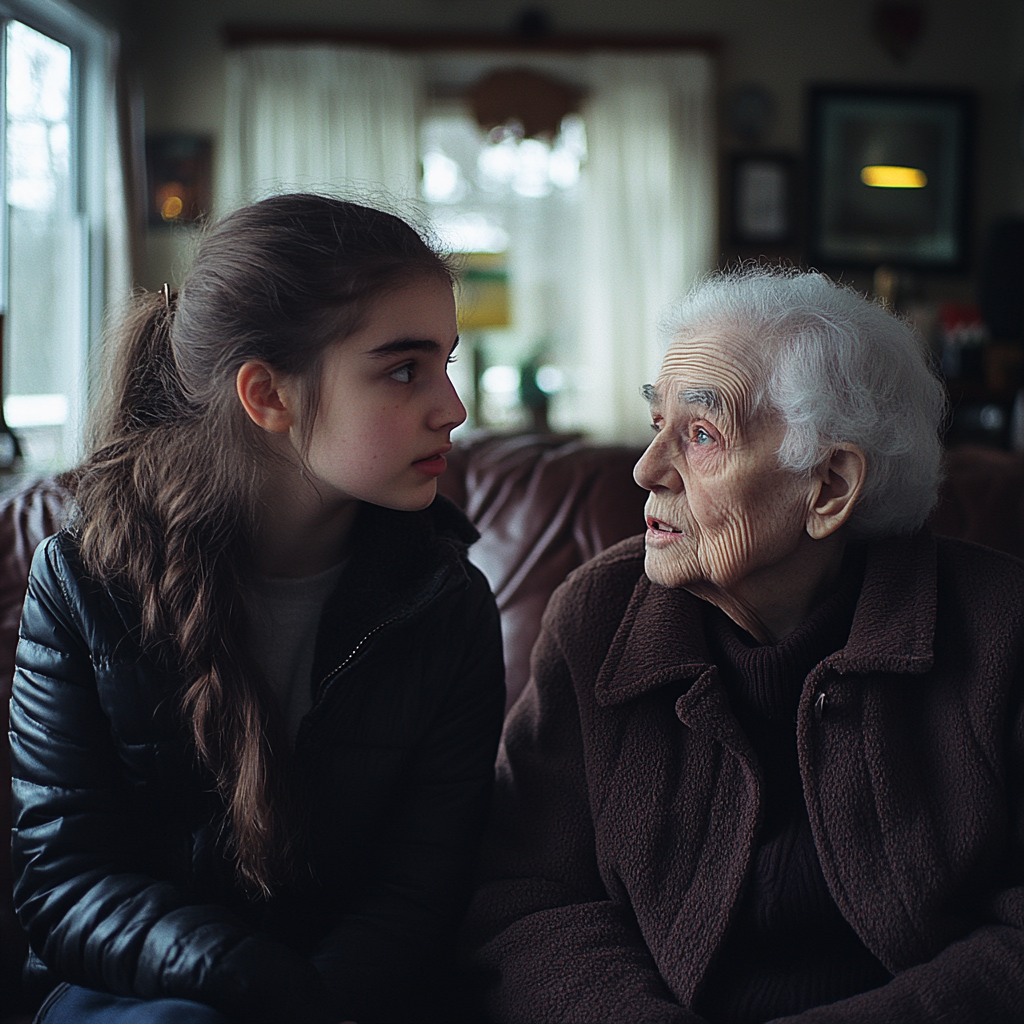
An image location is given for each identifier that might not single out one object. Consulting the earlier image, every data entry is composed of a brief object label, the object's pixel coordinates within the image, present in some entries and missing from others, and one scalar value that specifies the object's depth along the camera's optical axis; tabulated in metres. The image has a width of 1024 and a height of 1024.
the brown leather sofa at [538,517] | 1.51
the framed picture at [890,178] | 5.35
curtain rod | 5.06
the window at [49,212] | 3.97
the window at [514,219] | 5.23
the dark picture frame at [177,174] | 5.09
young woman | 1.07
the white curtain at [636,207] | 5.18
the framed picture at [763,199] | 5.32
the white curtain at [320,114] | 5.05
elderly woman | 1.06
